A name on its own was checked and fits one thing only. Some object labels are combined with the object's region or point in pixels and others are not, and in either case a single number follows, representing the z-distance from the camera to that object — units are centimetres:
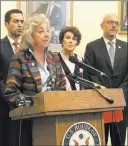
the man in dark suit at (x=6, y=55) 287
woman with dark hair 311
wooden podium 166
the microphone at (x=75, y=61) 197
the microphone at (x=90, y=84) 181
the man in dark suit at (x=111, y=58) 327
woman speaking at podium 209
